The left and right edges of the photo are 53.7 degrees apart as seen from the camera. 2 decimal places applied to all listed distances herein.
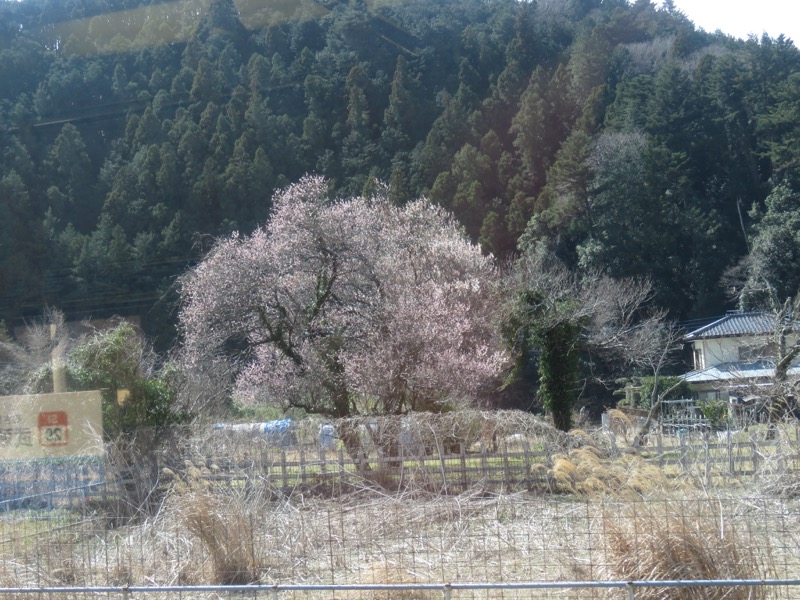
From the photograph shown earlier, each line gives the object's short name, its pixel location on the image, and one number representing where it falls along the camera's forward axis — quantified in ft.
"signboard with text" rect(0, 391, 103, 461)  46.06
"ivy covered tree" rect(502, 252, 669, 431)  58.70
